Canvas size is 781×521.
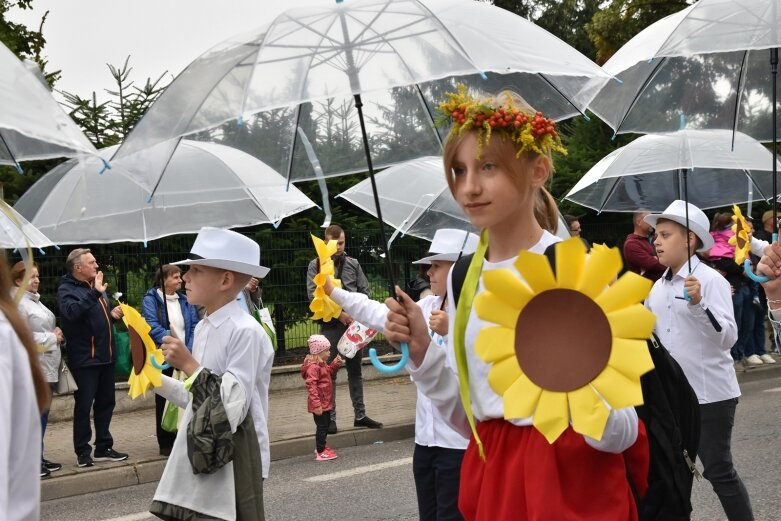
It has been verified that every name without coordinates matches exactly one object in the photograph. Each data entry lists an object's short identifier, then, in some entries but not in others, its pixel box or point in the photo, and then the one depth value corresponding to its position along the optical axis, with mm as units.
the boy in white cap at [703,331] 4879
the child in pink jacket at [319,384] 8719
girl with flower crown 2455
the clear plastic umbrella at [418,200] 7203
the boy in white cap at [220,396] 3895
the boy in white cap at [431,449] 4398
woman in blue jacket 8883
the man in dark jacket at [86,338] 8492
